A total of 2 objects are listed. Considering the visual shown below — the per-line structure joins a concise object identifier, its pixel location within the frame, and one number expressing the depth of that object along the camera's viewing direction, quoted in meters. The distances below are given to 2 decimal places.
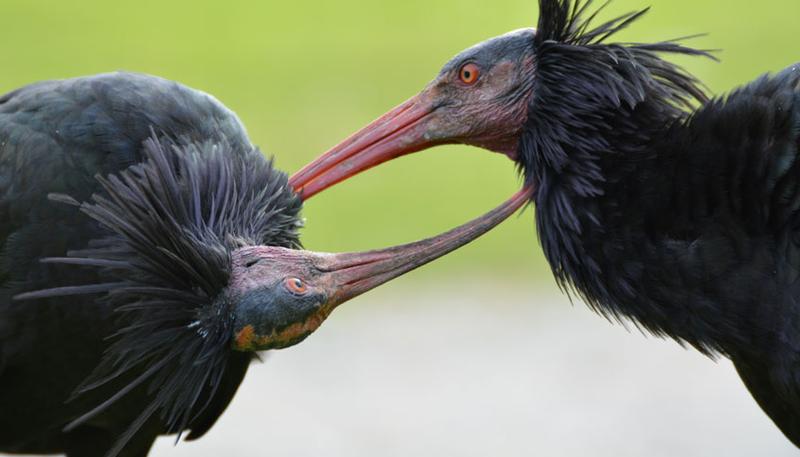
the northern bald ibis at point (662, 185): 10.00
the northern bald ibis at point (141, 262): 9.91
